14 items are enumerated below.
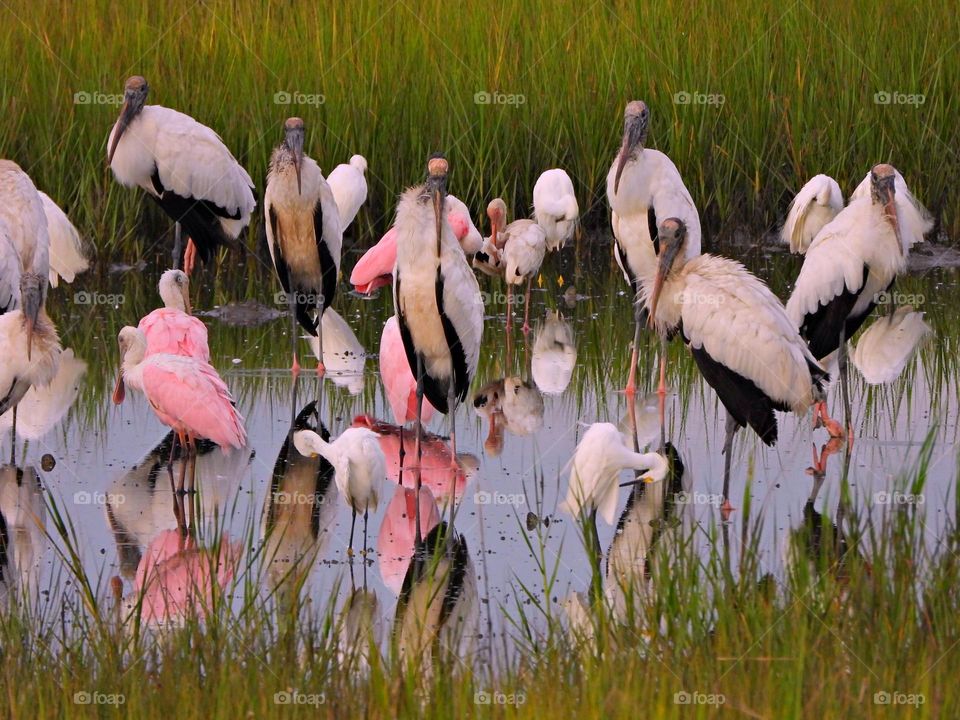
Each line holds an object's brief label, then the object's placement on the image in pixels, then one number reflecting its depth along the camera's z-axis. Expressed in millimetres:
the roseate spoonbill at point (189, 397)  13281
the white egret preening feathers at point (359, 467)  11703
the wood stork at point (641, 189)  17453
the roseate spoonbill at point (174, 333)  14711
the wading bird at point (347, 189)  21328
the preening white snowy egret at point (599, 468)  11625
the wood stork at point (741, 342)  13086
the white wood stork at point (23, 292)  13619
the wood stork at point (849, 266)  15023
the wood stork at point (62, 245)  20078
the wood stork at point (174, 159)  20453
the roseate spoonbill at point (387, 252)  20109
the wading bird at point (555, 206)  21484
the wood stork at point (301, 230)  18312
